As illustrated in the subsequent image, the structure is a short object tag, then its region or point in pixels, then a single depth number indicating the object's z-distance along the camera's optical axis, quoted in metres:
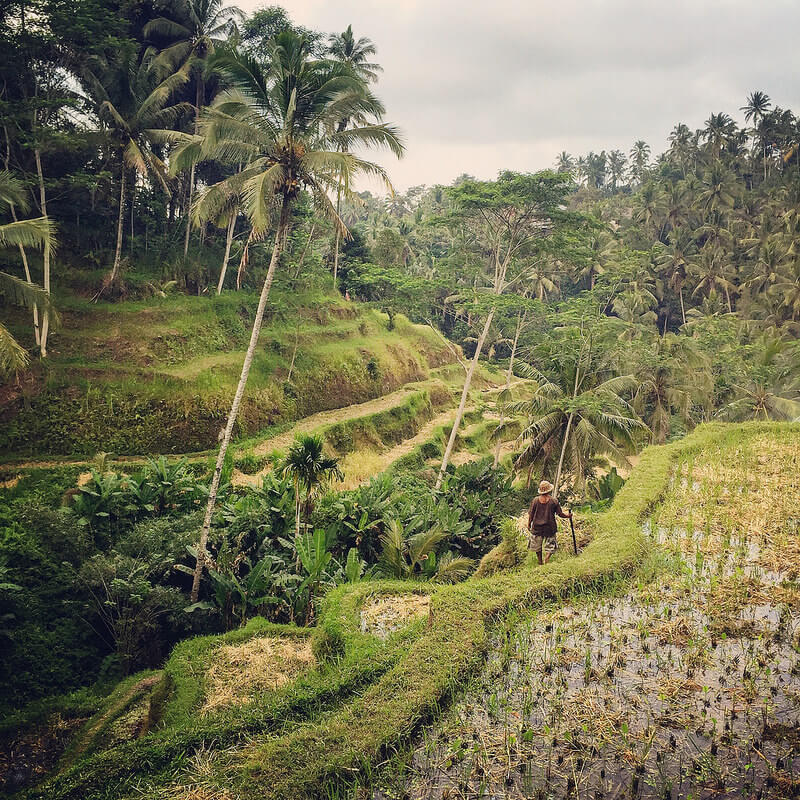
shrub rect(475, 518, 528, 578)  9.85
